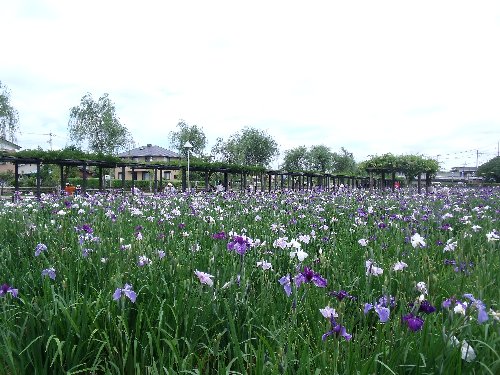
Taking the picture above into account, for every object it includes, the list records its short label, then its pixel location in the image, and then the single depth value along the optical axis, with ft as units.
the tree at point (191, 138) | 228.84
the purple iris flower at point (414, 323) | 5.39
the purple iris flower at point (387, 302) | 6.77
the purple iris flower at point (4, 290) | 6.92
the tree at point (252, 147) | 211.61
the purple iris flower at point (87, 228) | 11.93
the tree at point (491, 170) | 276.55
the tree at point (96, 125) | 191.21
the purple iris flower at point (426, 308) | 5.62
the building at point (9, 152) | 63.17
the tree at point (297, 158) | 250.16
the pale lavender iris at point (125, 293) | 6.64
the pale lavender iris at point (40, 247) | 10.01
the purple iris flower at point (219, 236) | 10.82
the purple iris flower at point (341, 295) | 5.76
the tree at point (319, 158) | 249.55
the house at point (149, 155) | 249.14
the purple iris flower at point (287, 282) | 6.46
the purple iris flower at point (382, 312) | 5.56
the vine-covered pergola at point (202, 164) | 66.64
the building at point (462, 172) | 476.38
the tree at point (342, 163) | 264.52
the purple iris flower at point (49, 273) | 8.22
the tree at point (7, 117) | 164.17
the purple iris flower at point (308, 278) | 6.19
